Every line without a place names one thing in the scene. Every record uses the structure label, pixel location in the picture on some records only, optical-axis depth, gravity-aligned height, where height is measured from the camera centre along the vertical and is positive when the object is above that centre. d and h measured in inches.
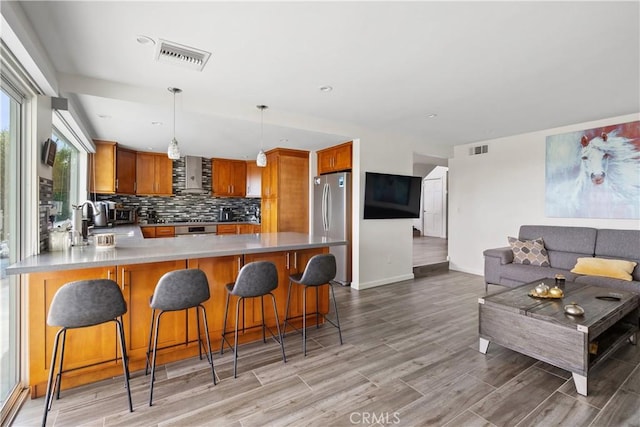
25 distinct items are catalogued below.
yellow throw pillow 134.3 -25.1
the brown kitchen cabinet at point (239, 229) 247.2 -14.3
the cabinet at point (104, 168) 191.6 +27.6
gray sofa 138.9 -21.1
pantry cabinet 213.8 +15.6
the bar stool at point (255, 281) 94.0 -22.3
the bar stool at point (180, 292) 80.9 -22.2
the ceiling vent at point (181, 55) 87.8 +48.3
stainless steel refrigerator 189.8 -0.7
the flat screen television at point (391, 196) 184.4 +10.8
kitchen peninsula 78.5 -22.3
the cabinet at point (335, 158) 190.4 +36.2
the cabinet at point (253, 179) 256.2 +28.1
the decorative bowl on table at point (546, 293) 103.5 -27.7
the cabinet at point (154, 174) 222.7 +28.0
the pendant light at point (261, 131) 132.2 +42.8
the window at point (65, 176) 140.5 +18.2
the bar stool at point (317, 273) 104.9 -21.7
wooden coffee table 82.8 -34.5
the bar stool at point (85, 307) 68.7 -22.6
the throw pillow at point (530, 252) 163.5 -21.8
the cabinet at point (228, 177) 254.5 +29.5
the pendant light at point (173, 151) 111.3 +22.7
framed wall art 149.9 +20.2
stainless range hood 241.0 +30.2
